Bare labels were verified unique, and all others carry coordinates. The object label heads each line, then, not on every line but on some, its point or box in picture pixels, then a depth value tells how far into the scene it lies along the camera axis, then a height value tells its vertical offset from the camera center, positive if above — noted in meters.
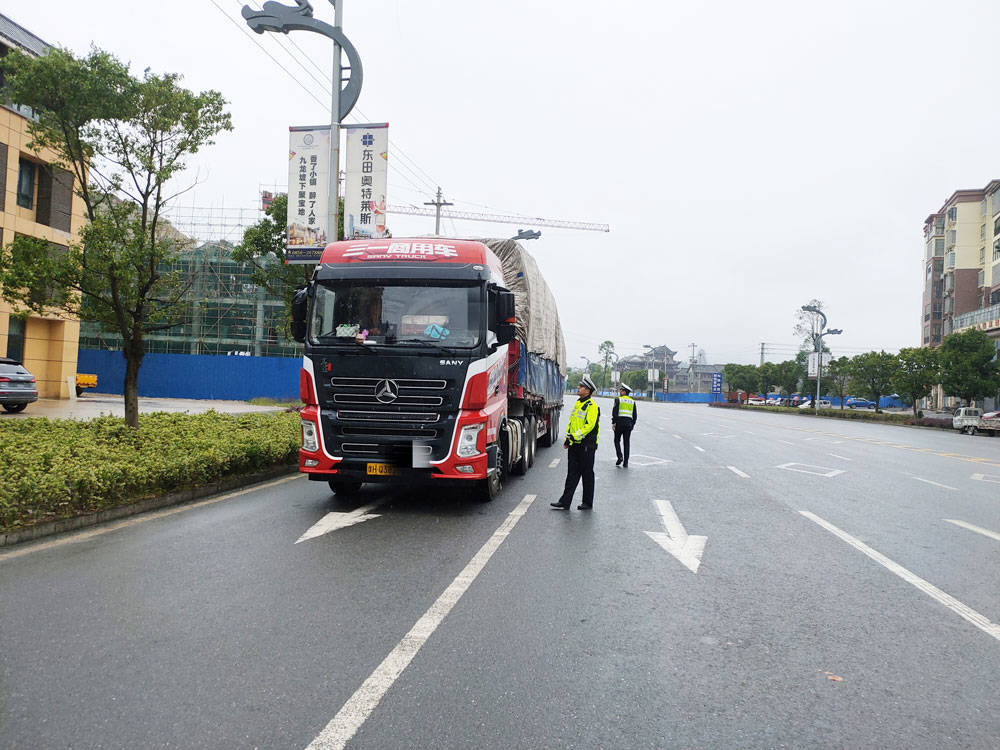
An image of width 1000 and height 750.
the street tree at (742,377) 80.62 +1.18
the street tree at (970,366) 42.75 +1.97
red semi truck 7.70 +0.11
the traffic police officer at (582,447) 8.39 -0.83
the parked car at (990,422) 33.97 -1.14
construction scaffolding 38.91 +2.44
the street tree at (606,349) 145.27 +6.66
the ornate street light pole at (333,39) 13.65 +6.68
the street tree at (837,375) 59.31 +1.48
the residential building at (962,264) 62.22 +13.93
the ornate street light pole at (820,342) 51.94 +3.83
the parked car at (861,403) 89.03 -1.37
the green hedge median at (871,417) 40.06 -1.56
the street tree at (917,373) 45.35 +1.48
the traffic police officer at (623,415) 13.58 -0.66
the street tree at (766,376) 75.00 +1.34
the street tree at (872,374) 49.84 +1.42
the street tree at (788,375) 72.50 +1.48
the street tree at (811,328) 67.25 +6.44
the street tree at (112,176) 10.16 +2.93
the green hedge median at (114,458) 6.55 -1.20
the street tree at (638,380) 138.25 +0.40
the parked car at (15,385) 17.78 -0.84
